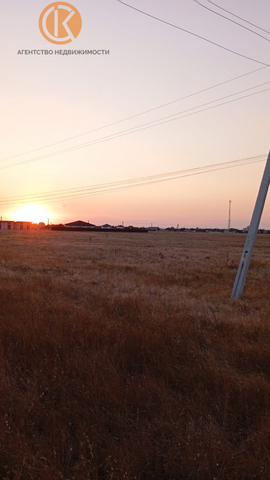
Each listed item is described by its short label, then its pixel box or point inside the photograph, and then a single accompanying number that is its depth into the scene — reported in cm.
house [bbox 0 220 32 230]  14425
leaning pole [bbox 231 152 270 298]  873
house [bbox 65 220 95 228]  17362
